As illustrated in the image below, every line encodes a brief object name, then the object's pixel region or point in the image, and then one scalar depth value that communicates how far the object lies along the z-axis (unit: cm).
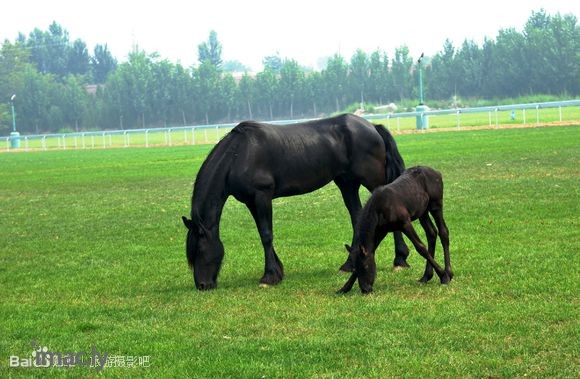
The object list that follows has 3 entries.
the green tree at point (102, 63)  17762
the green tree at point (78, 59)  17675
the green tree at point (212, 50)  17925
